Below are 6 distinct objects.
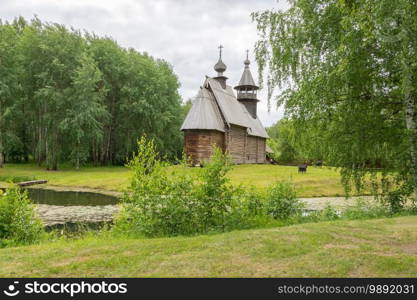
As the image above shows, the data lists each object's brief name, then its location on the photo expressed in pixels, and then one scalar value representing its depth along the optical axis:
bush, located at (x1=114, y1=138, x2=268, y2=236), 6.94
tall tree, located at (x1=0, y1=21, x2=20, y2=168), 29.50
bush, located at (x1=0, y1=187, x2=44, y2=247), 7.14
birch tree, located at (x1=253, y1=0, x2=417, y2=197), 8.57
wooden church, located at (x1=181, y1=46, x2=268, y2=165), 30.09
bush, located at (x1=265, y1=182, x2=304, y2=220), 8.74
